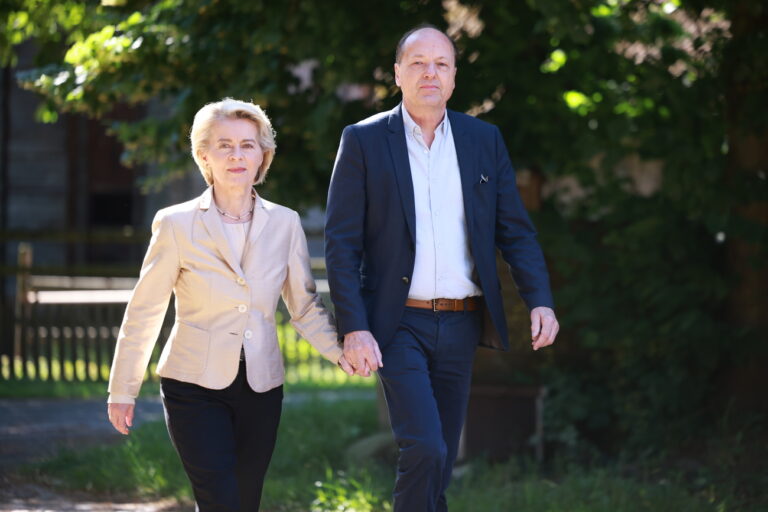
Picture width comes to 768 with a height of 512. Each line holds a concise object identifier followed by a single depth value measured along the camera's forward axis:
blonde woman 7.77
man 8.23
